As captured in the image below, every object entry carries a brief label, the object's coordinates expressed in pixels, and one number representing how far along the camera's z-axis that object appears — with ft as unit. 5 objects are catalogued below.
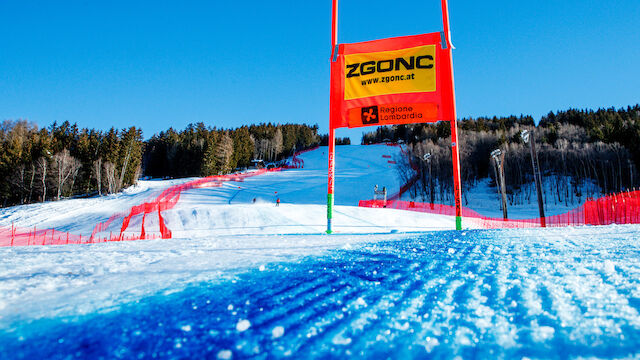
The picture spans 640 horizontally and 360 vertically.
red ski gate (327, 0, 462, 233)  32.19
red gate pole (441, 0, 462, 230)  31.45
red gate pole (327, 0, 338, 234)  35.04
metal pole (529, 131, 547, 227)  67.03
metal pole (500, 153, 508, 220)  88.59
